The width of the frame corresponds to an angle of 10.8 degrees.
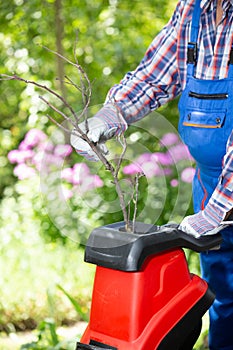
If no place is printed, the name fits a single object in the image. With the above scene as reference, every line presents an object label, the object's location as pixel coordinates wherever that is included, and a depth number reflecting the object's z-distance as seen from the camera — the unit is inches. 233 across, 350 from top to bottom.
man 136.3
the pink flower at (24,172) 279.6
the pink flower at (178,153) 134.0
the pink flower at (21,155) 282.3
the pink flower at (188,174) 157.4
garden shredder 119.5
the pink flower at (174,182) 242.4
